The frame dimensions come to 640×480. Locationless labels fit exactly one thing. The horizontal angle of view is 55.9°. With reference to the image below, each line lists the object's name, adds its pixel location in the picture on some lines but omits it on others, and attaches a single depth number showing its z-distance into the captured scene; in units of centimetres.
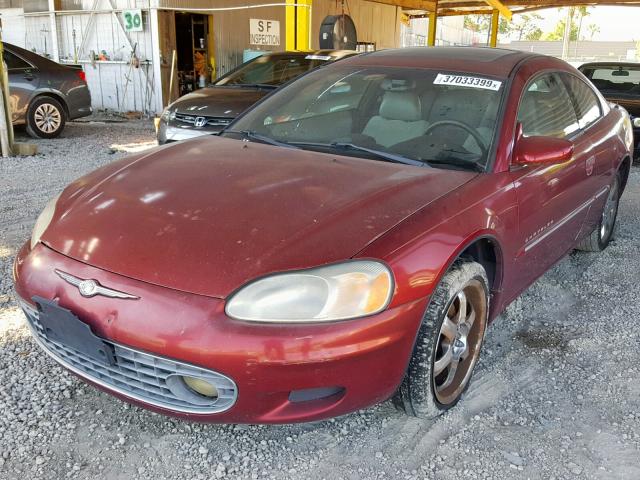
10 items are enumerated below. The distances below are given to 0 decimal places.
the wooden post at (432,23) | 2038
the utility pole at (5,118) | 758
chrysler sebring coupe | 192
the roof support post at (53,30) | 1417
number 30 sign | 1278
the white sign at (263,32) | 1489
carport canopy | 1870
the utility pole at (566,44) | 4057
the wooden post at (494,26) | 2056
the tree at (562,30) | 6912
